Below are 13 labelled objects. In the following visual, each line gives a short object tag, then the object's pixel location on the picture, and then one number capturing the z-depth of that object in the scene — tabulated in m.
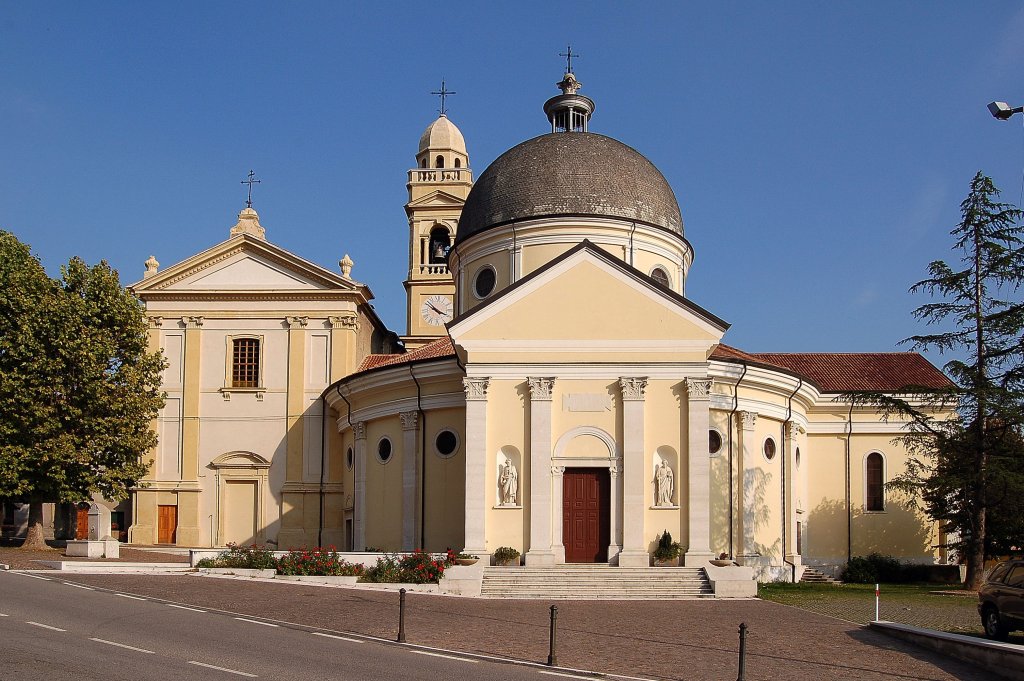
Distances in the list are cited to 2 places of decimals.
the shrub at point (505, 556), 31.00
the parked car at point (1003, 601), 19.03
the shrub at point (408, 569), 28.72
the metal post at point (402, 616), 19.44
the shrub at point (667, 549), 30.80
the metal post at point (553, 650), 17.31
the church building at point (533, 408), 31.94
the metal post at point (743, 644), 15.88
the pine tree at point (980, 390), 32.12
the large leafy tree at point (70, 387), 37.12
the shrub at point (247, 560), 30.17
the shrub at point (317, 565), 29.52
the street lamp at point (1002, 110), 19.56
